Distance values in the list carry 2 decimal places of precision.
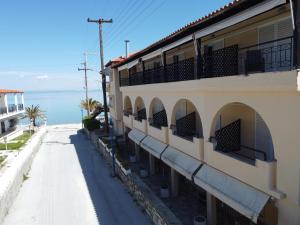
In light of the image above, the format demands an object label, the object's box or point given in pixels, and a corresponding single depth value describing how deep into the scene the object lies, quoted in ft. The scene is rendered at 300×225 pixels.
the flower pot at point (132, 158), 76.15
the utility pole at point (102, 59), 100.87
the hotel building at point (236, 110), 26.02
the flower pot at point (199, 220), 38.94
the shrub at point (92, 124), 123.75
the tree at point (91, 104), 176.72
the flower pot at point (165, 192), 51.52
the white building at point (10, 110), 132.26
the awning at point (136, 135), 65.29
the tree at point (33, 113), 148.56
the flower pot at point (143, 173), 63.27
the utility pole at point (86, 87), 165.08
